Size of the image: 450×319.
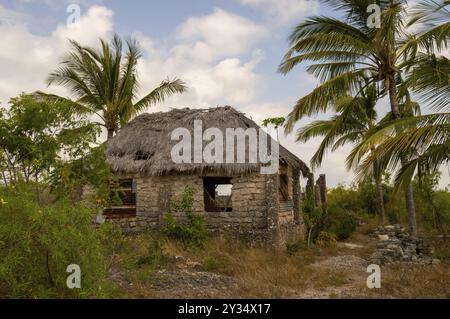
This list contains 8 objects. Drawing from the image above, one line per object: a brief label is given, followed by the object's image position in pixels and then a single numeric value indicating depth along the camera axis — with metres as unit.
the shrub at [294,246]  10.56
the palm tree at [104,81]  15.69
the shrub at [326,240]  11.95
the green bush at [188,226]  10.33
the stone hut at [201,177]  10.69
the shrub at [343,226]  13.72
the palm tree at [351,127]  12.77
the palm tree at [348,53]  10.10
